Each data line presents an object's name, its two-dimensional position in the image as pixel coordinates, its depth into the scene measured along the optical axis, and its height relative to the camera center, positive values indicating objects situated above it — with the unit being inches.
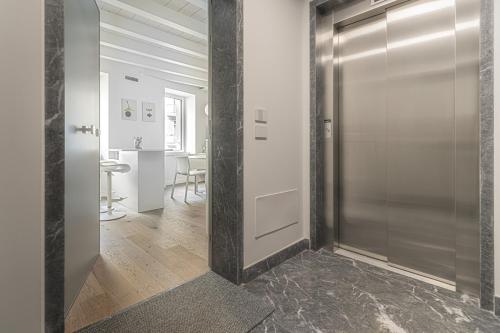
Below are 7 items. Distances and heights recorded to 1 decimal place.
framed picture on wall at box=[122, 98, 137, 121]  195.9 +47.2
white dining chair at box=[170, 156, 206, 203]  186.6 -4.1
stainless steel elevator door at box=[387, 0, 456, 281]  67.7 +8.1
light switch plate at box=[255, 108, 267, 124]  72.7 +15.2
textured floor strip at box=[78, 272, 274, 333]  51.1 -35.7
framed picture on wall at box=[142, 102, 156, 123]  210.9 +47.9
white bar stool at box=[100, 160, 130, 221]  135.9 -7.9
